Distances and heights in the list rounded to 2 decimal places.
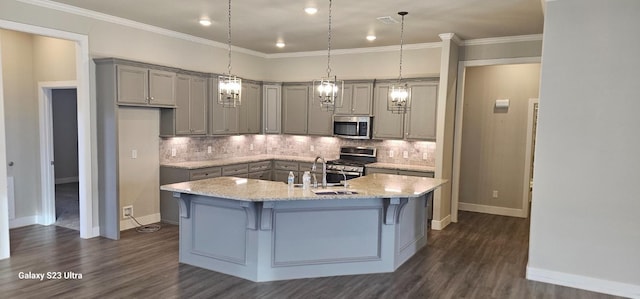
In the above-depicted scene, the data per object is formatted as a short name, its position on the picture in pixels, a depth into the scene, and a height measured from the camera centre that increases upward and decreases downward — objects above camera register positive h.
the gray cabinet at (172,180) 6.31 -0.90
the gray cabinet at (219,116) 7.01 +0.09
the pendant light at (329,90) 4.38 +0.37
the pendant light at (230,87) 4.48 +0.38
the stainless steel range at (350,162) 7.14 -0.66
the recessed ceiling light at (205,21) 5.69 +1.38
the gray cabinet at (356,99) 7.27 +0.46
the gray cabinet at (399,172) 6.59 -0.73
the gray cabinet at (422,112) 6.68 +0.24
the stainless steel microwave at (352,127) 7.27 -0.03
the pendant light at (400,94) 5.03 +0.39
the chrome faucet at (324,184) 4.39 -0.63
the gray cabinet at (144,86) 5.52 +0.47
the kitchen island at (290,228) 4.13 -1.08
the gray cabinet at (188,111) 6.38 +0.16
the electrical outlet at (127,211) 6.03 -1.33
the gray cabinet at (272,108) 8.20 +0.30
